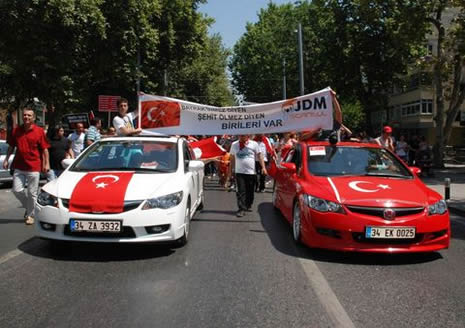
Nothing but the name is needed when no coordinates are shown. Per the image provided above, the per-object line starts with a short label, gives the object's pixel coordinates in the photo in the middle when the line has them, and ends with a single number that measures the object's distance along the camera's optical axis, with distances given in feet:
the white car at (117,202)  19.42
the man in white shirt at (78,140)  39.40
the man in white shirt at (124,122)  28.39
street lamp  75.44
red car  19.54
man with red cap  38.09
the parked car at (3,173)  49.10
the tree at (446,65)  63.67
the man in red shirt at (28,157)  27.14
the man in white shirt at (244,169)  31.37
